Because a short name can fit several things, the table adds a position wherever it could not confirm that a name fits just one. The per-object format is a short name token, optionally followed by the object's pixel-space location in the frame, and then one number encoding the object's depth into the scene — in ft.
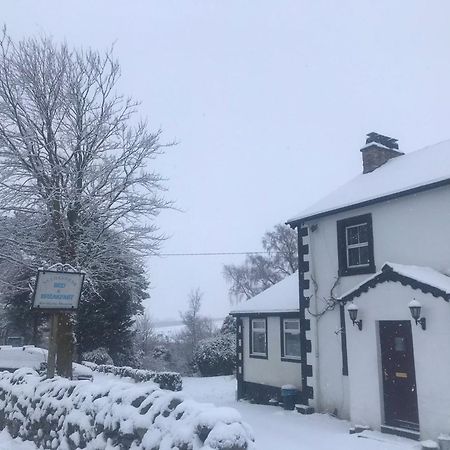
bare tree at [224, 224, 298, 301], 132.46
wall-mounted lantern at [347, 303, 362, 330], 38.27
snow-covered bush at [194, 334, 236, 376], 88.17
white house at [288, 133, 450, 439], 33.30
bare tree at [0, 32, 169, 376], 46.91
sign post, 30.91
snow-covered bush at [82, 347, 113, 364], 80.43
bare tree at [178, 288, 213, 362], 135.83
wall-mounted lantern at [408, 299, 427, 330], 33.27
